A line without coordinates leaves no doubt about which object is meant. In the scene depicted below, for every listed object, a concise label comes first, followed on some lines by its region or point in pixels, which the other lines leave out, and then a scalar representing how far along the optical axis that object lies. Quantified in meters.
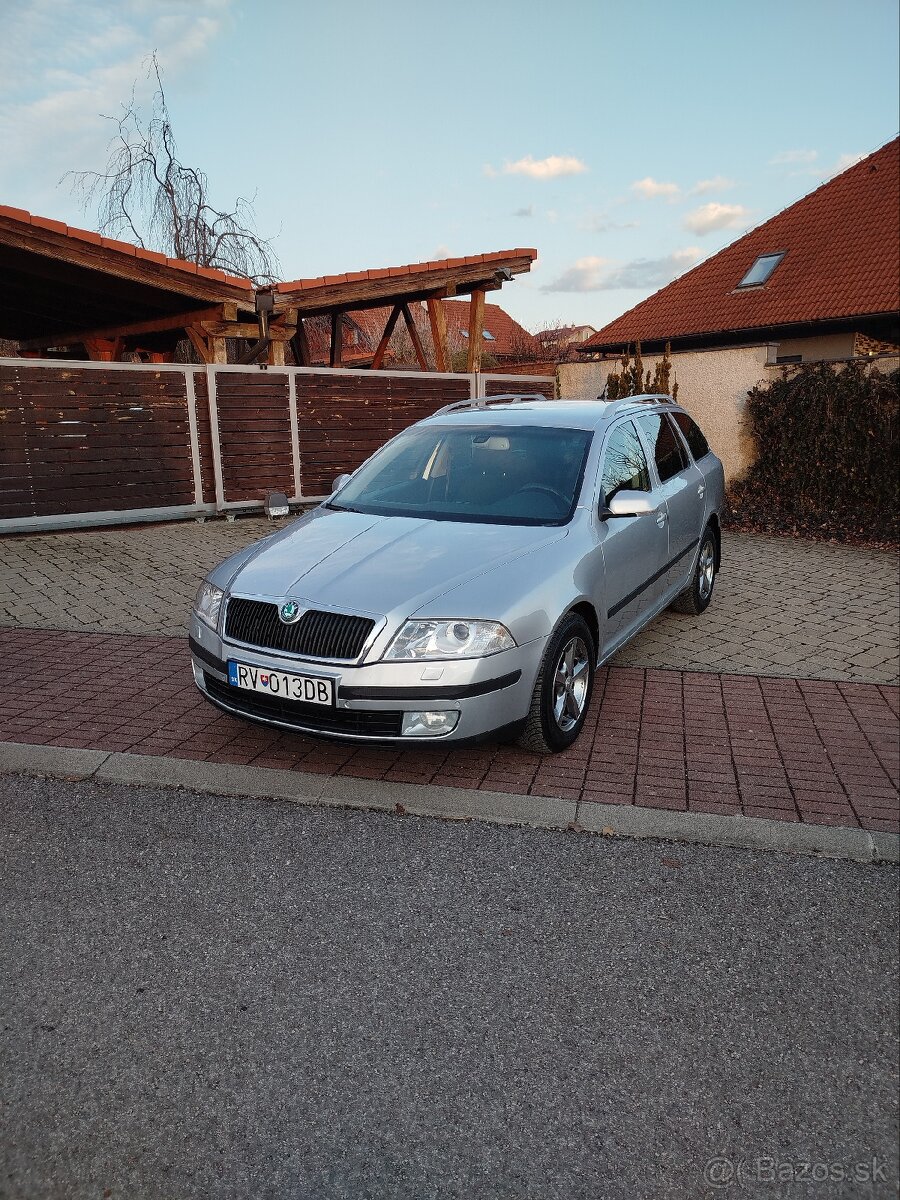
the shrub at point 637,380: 12.96
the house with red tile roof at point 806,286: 19.89
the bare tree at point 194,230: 21.28
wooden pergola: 11.38
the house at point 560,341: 42.47
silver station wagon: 3.90
